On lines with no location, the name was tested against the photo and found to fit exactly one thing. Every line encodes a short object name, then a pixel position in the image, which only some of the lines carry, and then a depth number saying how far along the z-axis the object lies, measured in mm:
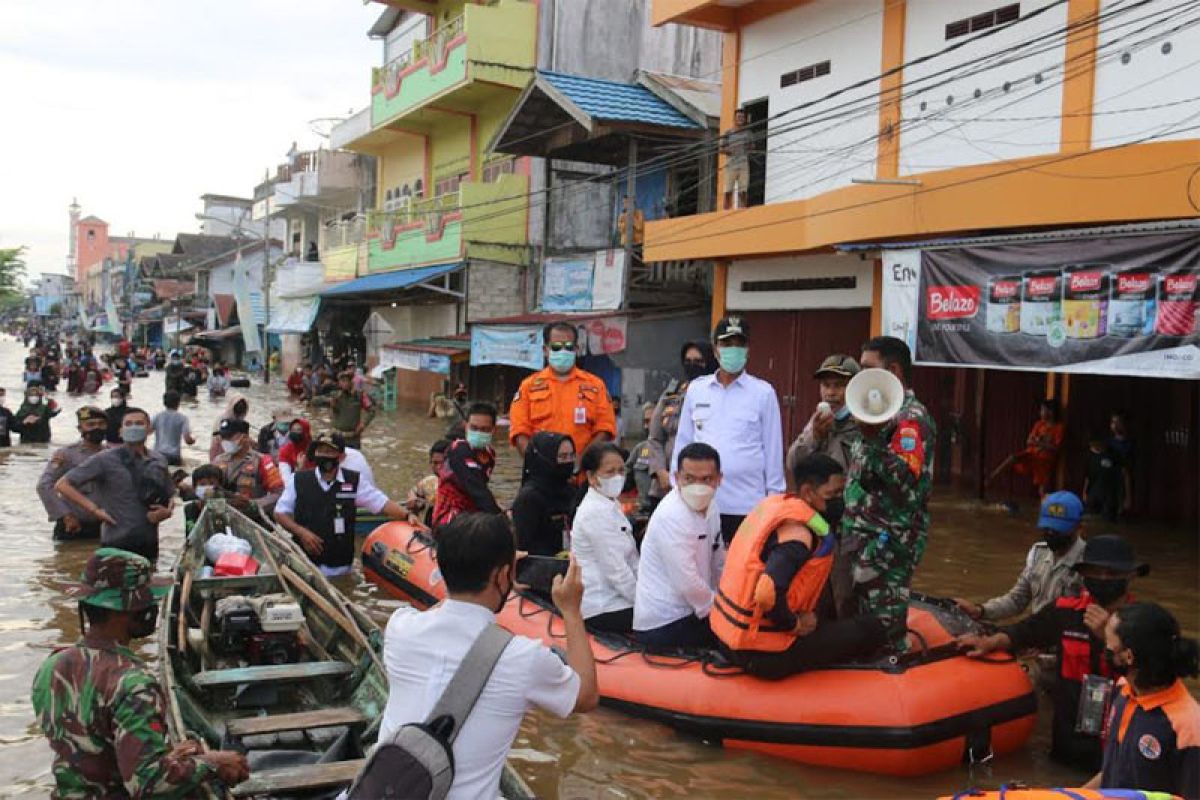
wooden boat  4867
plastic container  7910
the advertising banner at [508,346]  22125
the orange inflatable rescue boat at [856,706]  5805
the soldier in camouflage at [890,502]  5707
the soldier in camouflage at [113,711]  3396
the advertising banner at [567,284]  22375
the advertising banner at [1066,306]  10539
